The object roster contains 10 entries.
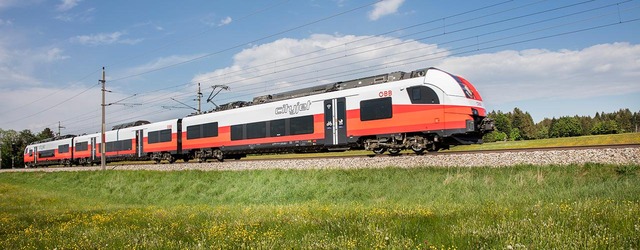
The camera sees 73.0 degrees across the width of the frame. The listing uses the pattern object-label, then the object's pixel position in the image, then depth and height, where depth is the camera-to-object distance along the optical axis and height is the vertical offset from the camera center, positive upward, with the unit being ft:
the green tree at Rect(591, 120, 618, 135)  499.10 +8.72
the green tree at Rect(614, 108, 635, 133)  513.45 +16.99
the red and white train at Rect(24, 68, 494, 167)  62.85 +3.68
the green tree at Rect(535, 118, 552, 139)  495.41 +9.57
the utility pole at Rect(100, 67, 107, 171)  126.04 +1.41
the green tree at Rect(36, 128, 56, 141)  430.61 +13.55
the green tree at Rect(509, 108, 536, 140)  474.49 +14.03
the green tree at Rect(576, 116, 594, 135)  531.91 +14.11
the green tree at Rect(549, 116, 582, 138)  497.87 +8.78
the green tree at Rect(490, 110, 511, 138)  461.78 +14.80
